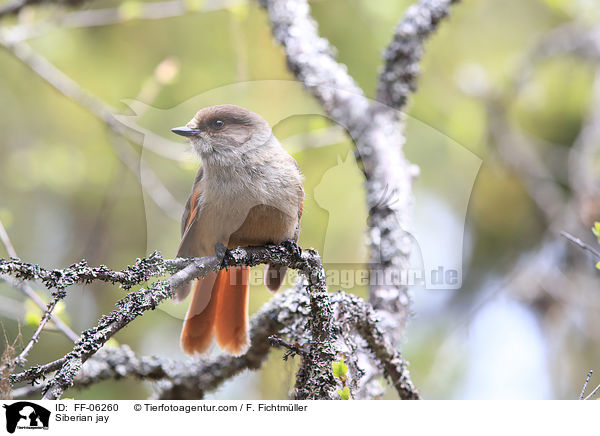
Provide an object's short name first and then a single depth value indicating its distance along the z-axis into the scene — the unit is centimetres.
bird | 420
